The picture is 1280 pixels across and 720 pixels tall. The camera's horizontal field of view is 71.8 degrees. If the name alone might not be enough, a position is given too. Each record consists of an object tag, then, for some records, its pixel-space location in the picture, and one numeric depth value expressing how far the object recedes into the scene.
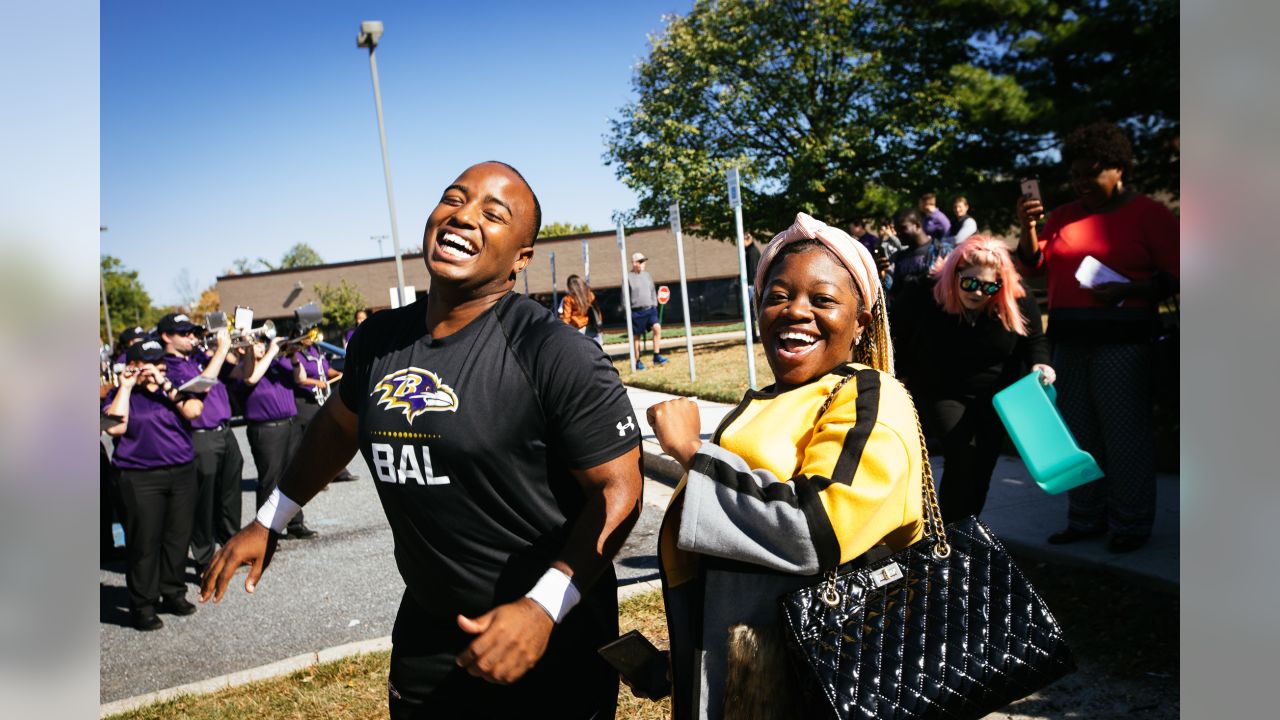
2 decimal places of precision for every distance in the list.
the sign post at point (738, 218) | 9.08
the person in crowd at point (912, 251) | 7.37
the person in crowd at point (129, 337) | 7.32
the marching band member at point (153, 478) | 5.91
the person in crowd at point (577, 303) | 14.51
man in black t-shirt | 2.07
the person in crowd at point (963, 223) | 10.10
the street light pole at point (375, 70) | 16.92
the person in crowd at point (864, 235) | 9.47
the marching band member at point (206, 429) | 6.74
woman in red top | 4.65
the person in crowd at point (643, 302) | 17.92
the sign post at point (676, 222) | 12.66
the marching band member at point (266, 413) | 7.75
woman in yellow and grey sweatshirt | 1.64
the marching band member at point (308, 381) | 8.34
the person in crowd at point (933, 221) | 9.82
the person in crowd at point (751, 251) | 14.77
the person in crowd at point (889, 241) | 9.15
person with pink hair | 4.45
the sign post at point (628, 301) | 17.29
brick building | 45.16
